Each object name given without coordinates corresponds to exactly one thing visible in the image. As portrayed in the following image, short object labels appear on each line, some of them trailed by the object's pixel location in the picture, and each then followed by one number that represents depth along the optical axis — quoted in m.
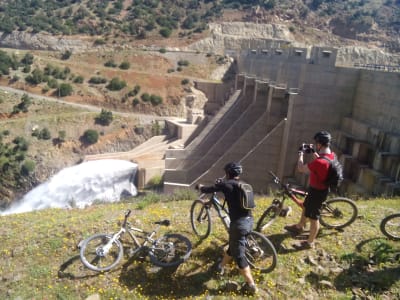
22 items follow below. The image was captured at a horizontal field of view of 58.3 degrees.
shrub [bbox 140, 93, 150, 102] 35.53
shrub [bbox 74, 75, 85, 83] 37.03
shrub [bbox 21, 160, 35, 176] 27.69
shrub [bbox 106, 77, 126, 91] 36.38
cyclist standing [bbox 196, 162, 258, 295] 4.46
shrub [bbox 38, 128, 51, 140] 30.02
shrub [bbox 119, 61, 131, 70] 40.25
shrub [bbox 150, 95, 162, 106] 35.44
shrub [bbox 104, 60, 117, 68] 40.62
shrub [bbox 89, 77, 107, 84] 37.22
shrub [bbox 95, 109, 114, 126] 32.38
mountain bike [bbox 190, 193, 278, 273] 4.82
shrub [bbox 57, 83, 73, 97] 35.25
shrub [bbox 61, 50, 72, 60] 42.78
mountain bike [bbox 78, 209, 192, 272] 5.25
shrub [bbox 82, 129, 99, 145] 30.84
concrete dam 12.84
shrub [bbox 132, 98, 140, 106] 35.38
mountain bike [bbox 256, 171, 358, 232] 5.75
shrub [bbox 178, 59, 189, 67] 41.91
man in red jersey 4.84
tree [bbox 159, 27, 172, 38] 50.75
